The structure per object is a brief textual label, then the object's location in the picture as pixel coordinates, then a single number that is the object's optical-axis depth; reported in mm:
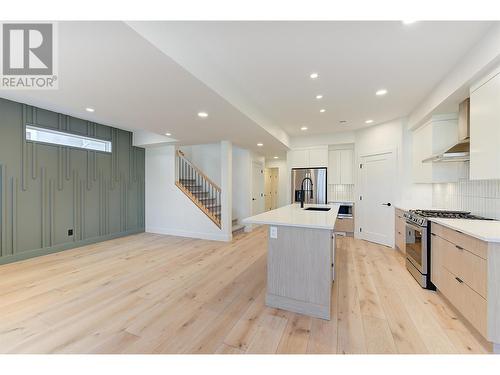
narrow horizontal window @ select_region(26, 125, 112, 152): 3930
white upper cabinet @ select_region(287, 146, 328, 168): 5859
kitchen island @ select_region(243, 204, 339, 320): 2104
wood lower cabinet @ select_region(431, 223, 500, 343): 1655
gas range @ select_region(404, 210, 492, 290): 2704
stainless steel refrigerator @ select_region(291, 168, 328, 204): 5828
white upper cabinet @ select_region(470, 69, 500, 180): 2049
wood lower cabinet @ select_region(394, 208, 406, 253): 3740
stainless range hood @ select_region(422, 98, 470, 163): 2684
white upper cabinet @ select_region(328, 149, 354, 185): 5789
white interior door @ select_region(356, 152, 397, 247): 4559
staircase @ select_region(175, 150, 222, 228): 5848
